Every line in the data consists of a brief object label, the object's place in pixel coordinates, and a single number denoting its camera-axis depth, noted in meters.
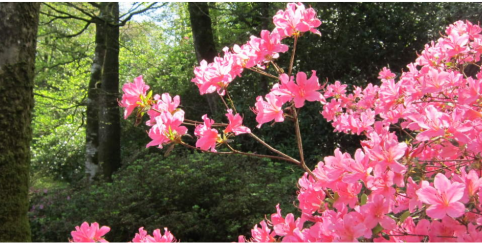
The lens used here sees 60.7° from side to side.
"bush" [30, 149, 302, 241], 3.95
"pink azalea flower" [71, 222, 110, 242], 1.19
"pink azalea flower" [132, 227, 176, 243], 1.28
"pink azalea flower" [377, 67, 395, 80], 2.53
